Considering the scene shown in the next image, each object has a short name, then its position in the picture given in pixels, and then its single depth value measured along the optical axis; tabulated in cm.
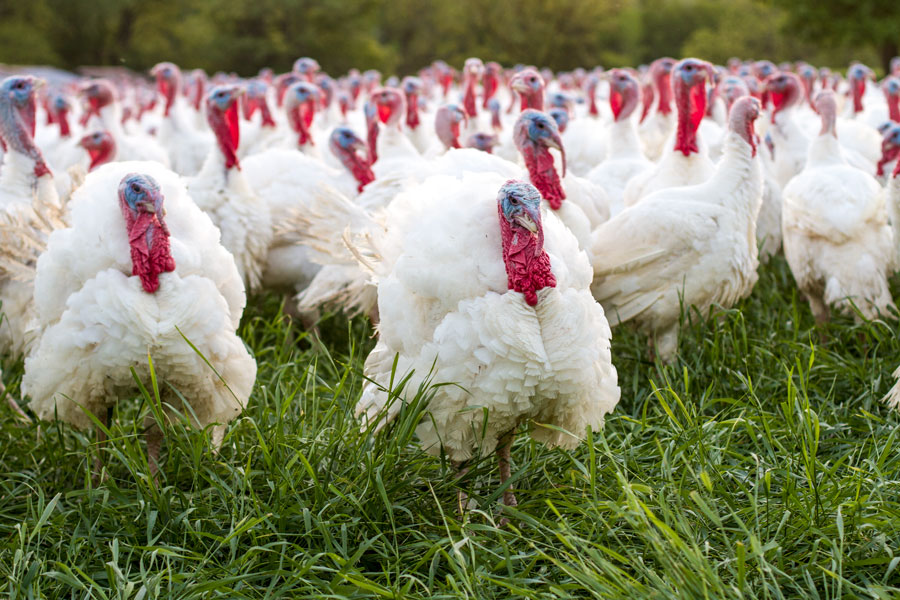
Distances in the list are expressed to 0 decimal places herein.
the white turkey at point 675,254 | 428
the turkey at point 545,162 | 419
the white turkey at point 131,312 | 318
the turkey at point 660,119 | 758
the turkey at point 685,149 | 518
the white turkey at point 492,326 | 282
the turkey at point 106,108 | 820
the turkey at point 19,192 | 407
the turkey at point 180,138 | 866
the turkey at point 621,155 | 588
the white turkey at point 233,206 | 507
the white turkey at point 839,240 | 474
